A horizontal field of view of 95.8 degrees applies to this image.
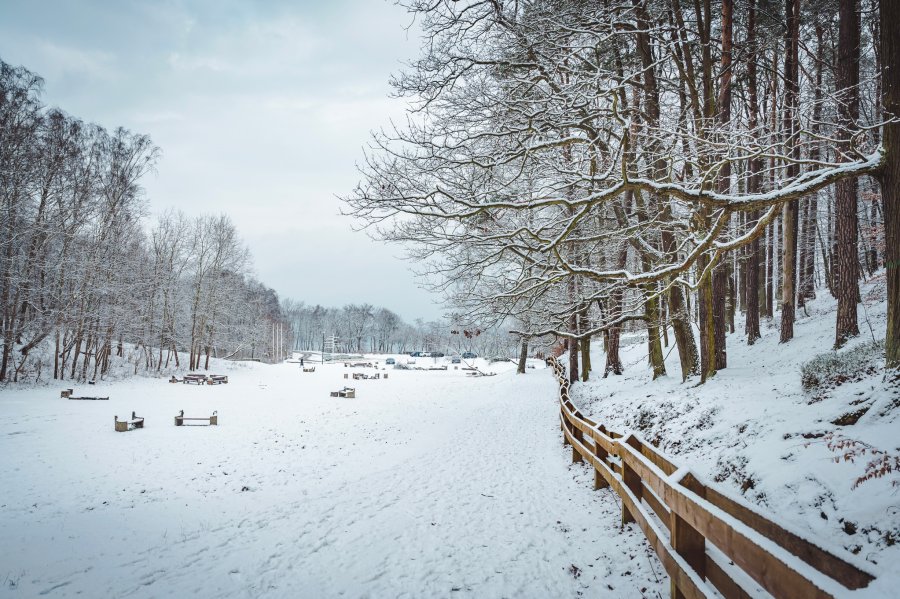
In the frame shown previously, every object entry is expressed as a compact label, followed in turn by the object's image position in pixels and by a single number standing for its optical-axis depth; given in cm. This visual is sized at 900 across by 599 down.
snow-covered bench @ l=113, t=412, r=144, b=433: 1282
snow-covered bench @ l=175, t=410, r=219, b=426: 1398
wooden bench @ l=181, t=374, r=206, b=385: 2780
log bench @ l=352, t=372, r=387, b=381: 3391
